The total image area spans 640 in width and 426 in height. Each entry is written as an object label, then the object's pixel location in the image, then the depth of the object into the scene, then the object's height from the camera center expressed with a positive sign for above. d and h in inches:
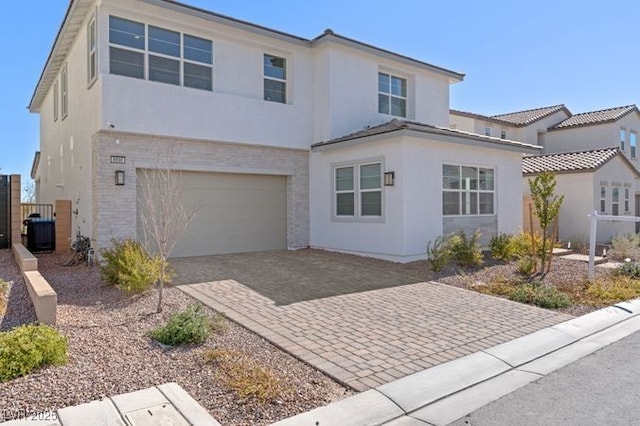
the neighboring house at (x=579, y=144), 754.8 +159.6
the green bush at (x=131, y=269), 307.7 -40.5
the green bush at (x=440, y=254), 445.4 -43.4
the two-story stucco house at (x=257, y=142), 457.7 +80.4
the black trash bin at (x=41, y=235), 554.9 -27.6
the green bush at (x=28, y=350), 173.6 -56.2
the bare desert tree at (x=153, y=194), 457.4 +19.2
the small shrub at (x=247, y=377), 168.6 -67.3
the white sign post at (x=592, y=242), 415.8 -29.8
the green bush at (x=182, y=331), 221.5 -59.9
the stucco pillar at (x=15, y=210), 519.5 +3.7
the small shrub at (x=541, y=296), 327.6 -65.7
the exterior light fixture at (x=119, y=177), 450.0 +36.1
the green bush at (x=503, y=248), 516.1 -43.2
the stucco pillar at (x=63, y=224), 556.1 -13.9
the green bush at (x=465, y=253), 472.4 -44.5
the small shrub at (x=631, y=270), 443.8 -60.8
